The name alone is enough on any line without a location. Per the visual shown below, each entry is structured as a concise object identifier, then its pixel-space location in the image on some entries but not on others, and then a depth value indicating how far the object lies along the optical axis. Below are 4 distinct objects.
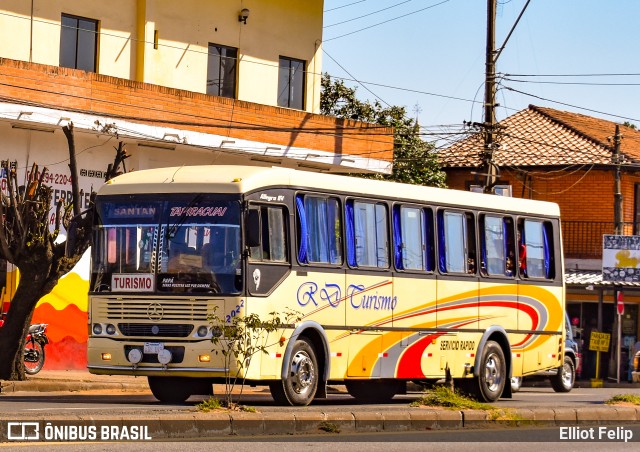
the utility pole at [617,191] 44.66
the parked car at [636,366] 38.66
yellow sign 44.66
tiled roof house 47.81
